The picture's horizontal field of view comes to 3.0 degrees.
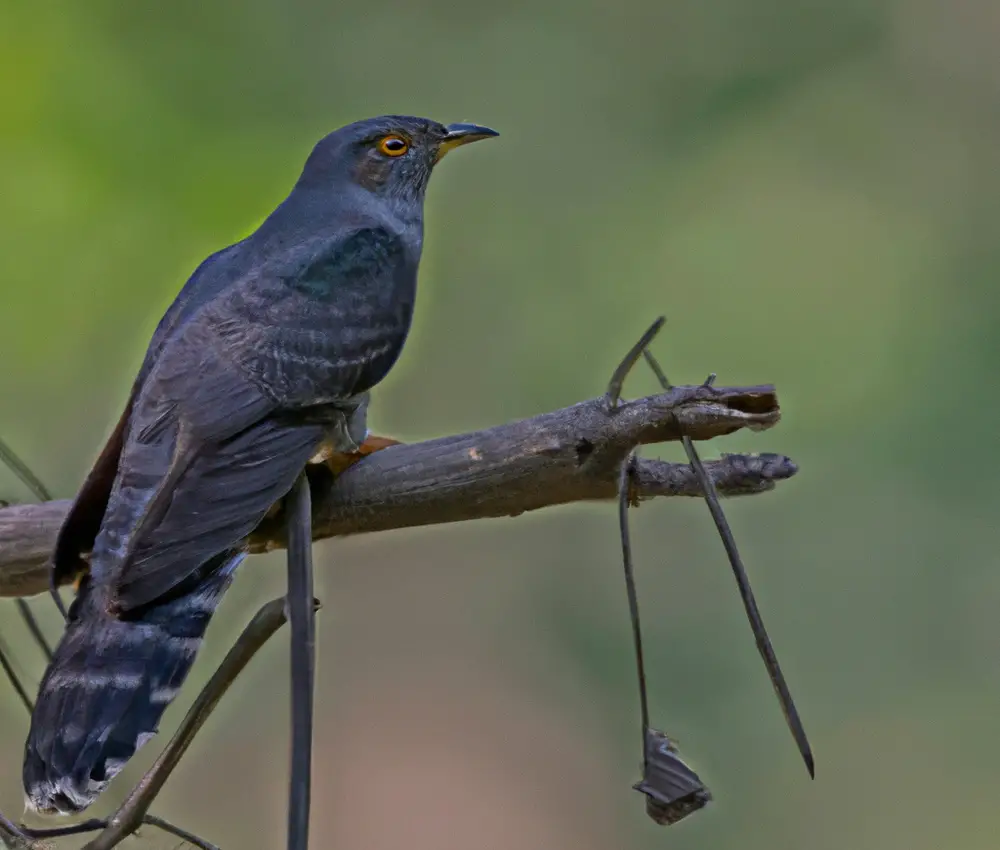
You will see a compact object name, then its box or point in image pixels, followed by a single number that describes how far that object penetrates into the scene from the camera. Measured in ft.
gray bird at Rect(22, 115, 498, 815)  19.94
